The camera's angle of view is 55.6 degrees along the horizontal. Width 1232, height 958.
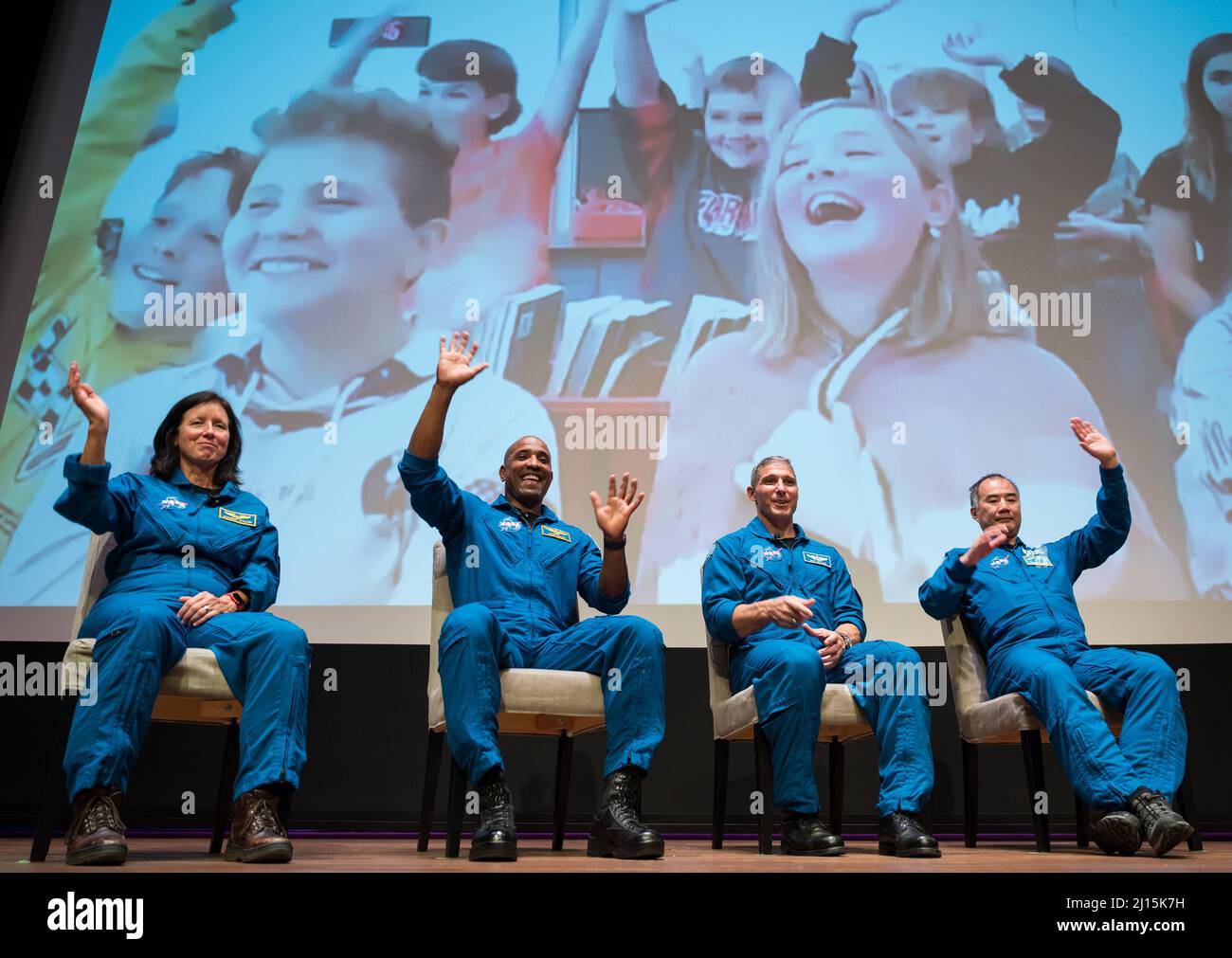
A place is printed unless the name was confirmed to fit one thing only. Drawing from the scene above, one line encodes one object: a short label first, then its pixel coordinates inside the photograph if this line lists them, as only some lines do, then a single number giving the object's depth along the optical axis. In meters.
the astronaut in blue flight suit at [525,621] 2.72
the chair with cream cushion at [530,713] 2.92
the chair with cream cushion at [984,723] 3.19
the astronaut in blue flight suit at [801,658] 2.97
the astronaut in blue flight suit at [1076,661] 2.88
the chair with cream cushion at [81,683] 2.63
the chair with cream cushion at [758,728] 3.07
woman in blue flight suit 2.46
